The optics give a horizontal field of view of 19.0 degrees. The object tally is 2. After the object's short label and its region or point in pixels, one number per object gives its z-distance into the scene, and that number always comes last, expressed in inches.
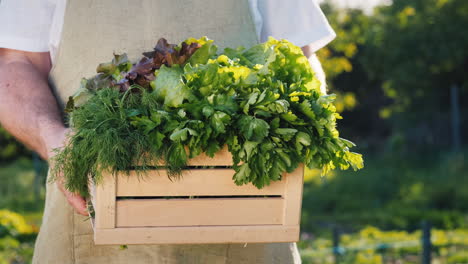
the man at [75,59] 100.3
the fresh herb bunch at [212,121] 91.7
